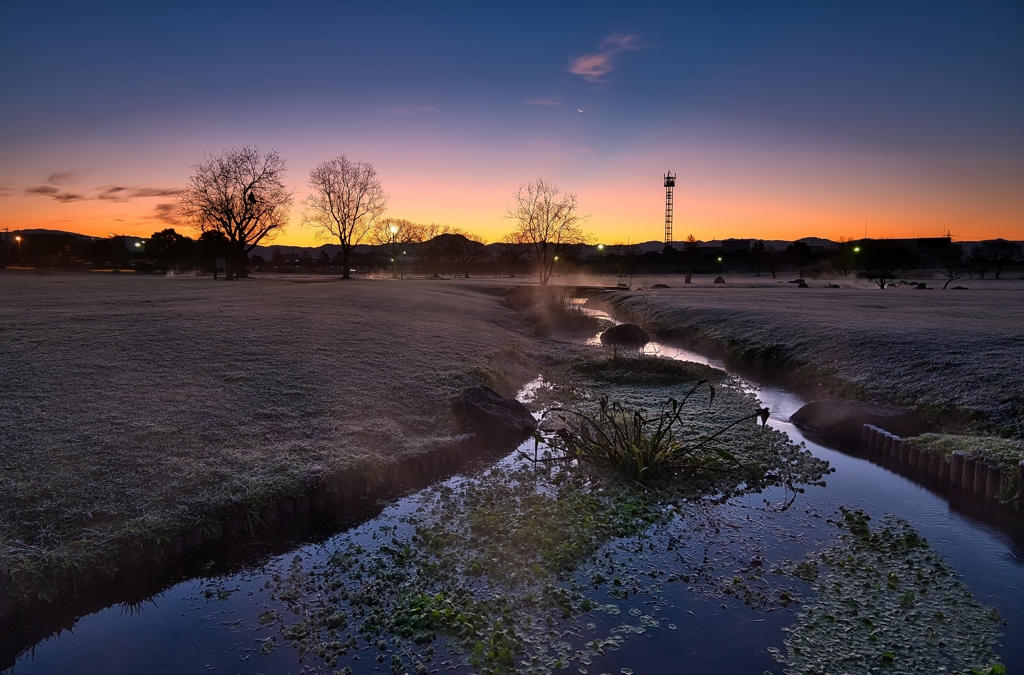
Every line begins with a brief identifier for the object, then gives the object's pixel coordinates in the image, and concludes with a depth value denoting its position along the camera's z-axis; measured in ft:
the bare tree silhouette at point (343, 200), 182.60
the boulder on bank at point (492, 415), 30.66
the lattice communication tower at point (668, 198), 339.36
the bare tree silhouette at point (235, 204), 162.50
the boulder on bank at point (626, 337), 68.23
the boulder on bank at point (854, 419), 31.42
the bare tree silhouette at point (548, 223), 184.96
